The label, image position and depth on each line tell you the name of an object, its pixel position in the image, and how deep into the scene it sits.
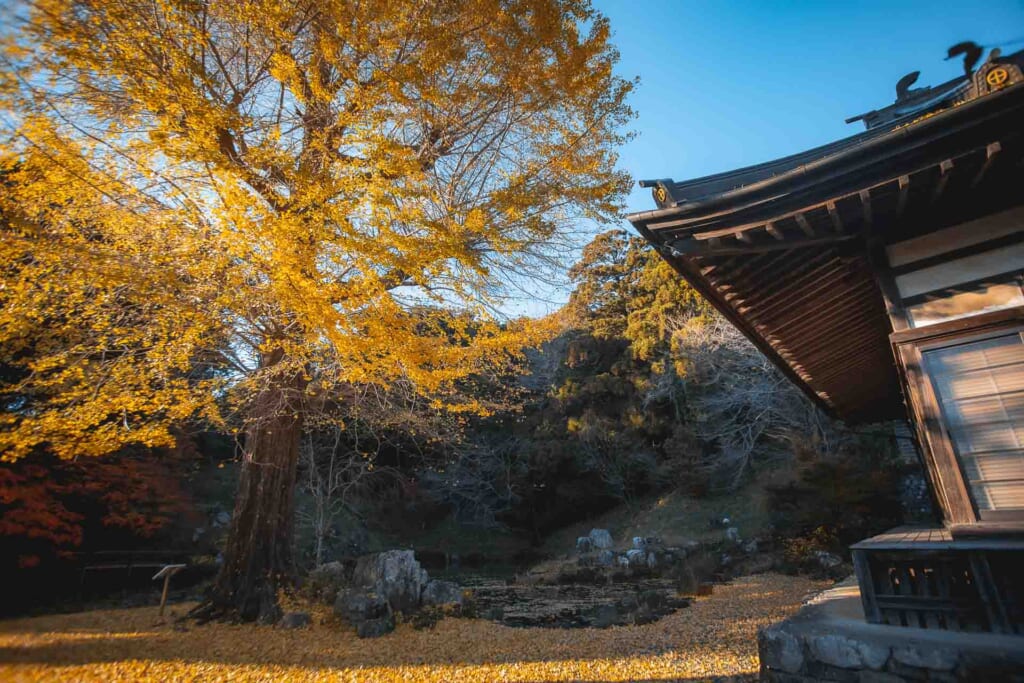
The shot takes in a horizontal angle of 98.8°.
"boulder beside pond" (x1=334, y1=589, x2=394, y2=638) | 5.41
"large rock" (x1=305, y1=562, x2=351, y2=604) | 6.29
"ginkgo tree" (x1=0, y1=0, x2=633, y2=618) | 3.84
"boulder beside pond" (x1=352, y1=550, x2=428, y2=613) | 6.38
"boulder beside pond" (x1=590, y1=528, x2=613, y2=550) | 15.36
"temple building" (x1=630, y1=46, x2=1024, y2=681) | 2.17
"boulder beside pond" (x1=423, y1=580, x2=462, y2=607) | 6.67
